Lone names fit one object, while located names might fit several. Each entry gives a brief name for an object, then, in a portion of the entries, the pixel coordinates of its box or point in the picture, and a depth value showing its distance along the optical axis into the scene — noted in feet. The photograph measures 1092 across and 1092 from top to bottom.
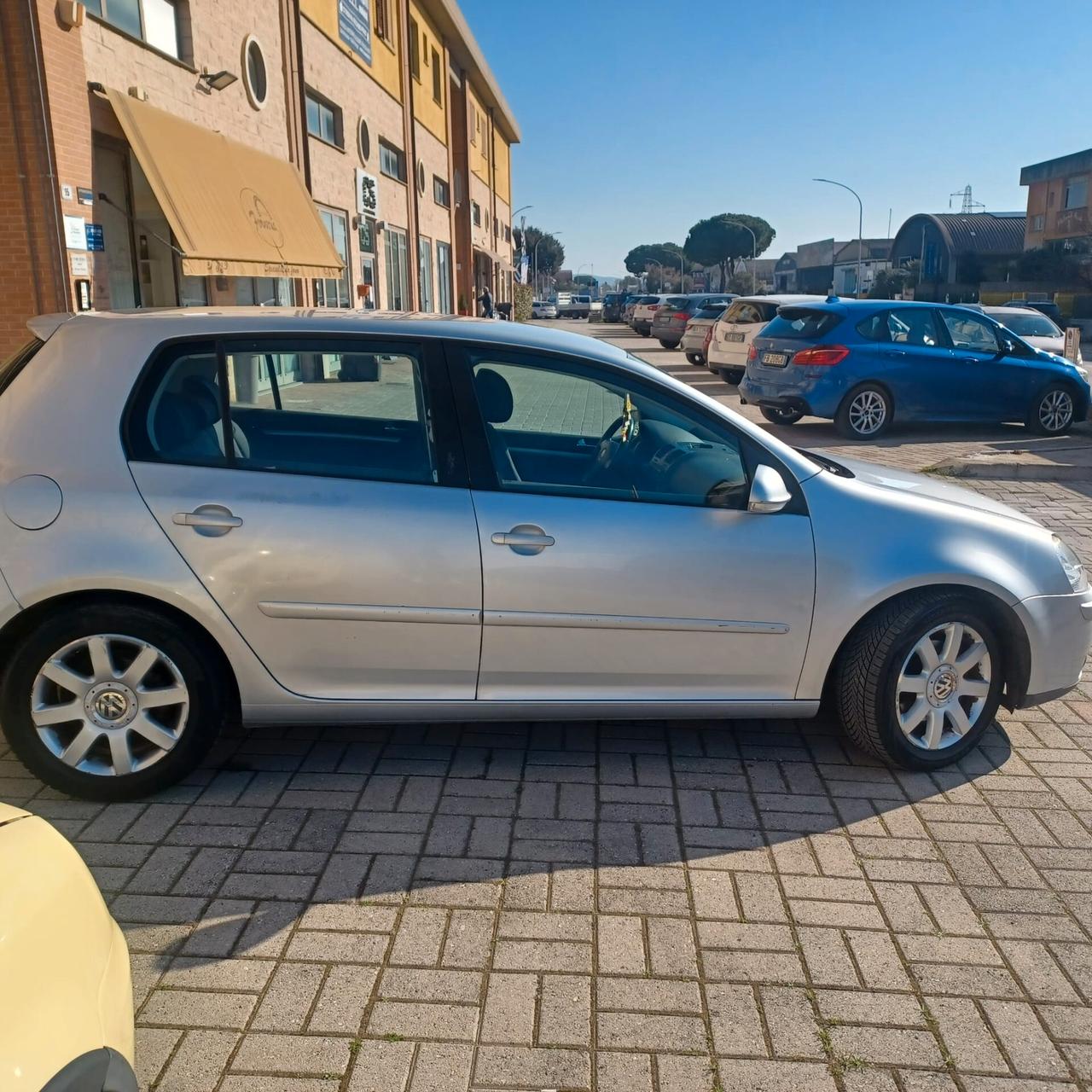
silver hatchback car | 11.57
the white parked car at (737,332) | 56.39
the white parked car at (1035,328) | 62.49
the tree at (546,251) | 408.42
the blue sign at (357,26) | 68.49
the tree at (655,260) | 426.92
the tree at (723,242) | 363.35
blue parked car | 41.93
